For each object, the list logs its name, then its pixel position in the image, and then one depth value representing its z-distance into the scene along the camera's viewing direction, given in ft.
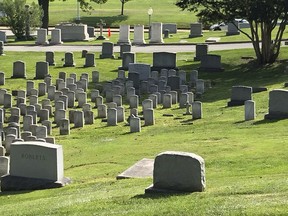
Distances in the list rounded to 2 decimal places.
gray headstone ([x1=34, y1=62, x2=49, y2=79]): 127.75
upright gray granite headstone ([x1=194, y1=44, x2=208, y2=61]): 142.31
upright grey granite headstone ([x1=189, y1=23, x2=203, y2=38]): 190.74
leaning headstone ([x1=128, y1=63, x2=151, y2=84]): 122.01
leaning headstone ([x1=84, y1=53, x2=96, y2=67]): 140.15
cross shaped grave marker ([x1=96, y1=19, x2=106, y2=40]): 188.85
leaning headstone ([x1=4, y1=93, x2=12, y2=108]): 103.45
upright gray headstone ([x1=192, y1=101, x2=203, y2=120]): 91.50
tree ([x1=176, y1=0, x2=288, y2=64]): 127.24
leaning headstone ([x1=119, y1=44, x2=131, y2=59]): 150.30
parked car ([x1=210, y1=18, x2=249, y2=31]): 212.52
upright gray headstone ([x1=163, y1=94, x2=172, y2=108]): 102.47
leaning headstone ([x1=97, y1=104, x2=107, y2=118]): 96.17
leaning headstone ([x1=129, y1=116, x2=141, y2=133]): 84.49
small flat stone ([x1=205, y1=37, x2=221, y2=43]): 176.24
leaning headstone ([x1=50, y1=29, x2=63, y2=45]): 175.22
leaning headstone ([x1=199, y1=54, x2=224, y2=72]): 132.57
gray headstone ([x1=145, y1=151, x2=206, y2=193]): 48.27
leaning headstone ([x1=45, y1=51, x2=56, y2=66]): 140.15
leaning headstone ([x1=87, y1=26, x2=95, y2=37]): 194.10
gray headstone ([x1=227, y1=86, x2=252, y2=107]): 96.53
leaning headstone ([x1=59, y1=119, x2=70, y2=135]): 86.53
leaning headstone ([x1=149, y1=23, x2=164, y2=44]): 178.22
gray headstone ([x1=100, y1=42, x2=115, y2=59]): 150.82
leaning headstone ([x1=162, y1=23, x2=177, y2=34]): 206.59
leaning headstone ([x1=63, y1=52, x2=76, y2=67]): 139.74
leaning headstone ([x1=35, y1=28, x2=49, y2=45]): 173.78
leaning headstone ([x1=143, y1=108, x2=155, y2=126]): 89.20
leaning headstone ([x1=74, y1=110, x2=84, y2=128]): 90.52
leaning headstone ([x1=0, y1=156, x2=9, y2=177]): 64.44
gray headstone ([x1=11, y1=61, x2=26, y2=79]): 127.13
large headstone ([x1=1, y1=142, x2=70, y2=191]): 59.72
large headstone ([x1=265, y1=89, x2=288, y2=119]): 81.61
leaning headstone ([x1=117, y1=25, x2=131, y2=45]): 176.70
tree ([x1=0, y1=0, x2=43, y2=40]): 179.01
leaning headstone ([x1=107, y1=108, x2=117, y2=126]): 90.33
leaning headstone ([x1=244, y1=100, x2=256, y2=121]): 84.58
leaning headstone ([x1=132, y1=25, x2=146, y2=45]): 176.35
